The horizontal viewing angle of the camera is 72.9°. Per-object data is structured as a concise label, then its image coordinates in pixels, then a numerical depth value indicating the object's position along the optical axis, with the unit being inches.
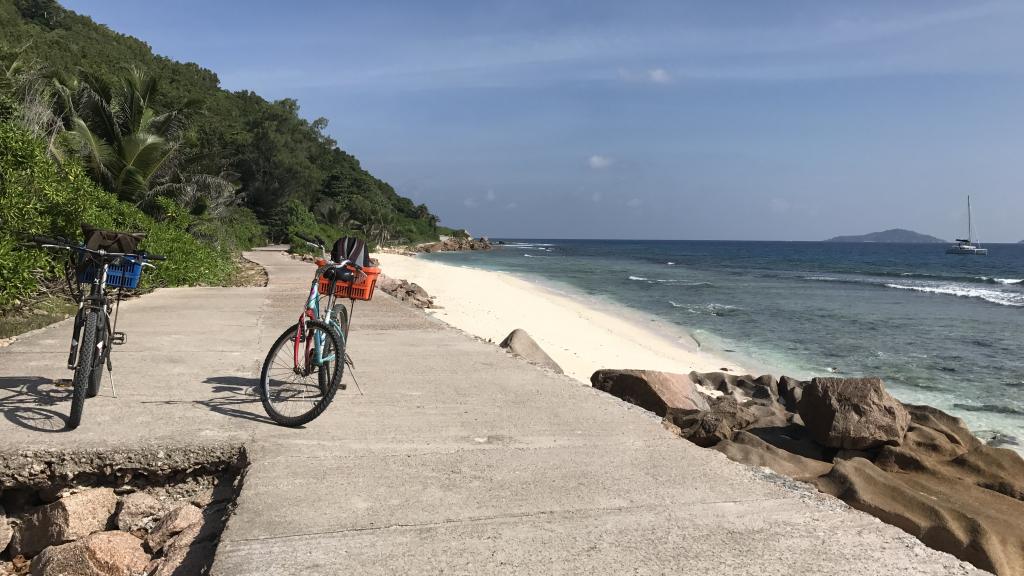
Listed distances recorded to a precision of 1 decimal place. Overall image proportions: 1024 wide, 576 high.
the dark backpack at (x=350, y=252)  204.2
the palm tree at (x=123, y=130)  649.0
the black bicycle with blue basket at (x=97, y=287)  176.9
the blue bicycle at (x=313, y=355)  183.0
